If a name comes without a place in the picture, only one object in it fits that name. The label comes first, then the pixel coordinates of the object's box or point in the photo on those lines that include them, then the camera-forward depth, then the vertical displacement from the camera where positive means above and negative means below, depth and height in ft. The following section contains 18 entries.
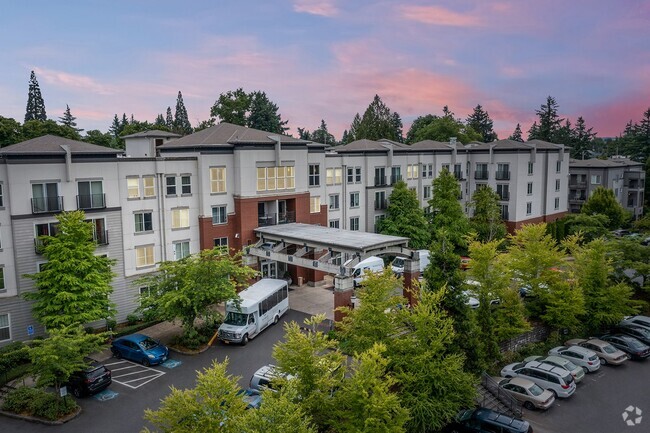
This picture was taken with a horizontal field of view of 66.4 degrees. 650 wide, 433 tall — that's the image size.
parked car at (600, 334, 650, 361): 101.50 -38.26
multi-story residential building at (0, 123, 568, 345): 98.27 -6.30
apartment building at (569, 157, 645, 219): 249.55 -10.11
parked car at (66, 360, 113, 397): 80.64 -34.61
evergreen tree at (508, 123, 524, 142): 466.29 +26.61
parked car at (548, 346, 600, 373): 94.43 -37.53
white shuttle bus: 100.42 -30.71
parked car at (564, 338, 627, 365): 98.27 -38.07
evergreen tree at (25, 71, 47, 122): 352.28 +47.26
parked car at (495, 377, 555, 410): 79.61 -37.58
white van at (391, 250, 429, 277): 146.58 -28.86
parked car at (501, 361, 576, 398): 83.87 -37.35
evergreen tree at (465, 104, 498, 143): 422.00 +34.78
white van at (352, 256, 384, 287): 133.69 -27.20
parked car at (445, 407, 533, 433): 69.97 -37.06
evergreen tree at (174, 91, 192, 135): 445.37 +47.49
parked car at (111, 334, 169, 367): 92.63 -34.25
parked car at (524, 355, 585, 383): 88.94 -36.76
